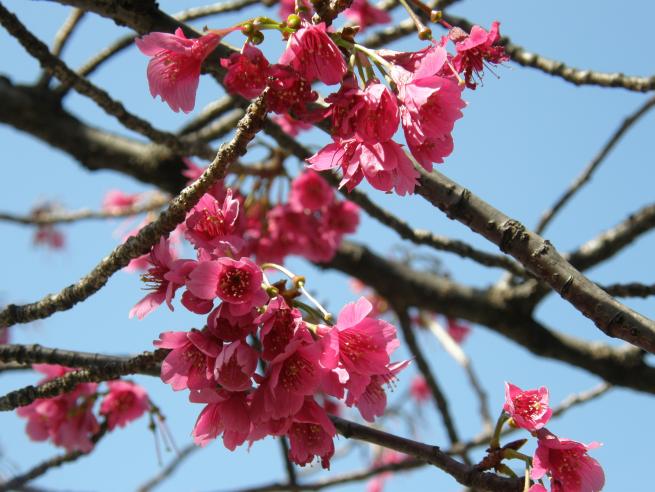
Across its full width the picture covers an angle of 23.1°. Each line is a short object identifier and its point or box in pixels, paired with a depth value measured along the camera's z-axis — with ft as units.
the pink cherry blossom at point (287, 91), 1.64
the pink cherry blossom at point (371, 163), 1.63
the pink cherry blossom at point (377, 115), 1.60
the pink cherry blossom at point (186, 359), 1.64
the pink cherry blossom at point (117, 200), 11.16
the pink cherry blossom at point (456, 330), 11.95
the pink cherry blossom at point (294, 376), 1.60
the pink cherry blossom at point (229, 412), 1.64
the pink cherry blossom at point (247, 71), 1.65
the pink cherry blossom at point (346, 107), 1.61
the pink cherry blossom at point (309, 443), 1.69
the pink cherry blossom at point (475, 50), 1.67
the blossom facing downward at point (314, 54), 1.61
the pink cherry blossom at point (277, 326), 1.61
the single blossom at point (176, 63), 1.66
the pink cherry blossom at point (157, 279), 1.69
